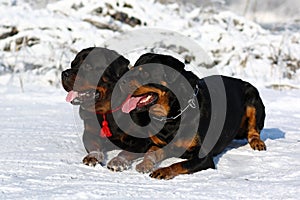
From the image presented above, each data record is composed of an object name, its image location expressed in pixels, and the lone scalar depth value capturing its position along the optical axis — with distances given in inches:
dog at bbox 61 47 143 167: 279.1
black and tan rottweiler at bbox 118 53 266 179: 255.9
